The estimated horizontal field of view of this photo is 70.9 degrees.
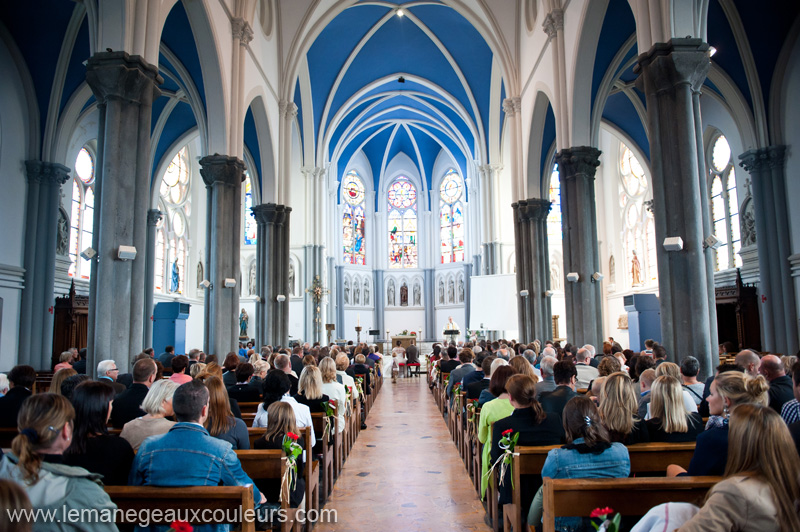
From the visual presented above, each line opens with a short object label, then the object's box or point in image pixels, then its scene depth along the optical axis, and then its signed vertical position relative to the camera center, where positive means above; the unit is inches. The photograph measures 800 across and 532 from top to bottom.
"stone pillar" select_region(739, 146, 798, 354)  557.6 +74.4
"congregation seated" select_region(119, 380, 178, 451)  149.5 -23.4
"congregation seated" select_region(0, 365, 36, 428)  199.2 -22.0
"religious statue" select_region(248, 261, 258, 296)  1234.6 +108.5
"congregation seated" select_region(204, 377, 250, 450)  148.3 -23.9
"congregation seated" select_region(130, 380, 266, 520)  118.6 -26.7
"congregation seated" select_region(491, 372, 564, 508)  165.9 -28.2
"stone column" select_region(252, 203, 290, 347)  706.2 +74.0
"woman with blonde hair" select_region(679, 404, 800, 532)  79.6 -23.5
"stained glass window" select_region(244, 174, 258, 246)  1250.9 +229.8
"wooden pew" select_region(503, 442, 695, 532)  144.4 -34.9
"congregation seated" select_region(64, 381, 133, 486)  113.0 -21.5
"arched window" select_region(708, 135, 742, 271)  702.5 +151.6
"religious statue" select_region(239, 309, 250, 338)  1137.4 +17.3
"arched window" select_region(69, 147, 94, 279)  710.5 +154.5
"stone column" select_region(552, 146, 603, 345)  536.1 +80.6
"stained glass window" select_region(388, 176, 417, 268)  1576.0 +269.2
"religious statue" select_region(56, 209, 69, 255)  669.3 +115.2
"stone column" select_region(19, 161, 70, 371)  577.3 +73.5
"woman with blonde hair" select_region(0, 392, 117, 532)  88.6 -21.8
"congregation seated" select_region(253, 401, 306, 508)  162.6 -28.3
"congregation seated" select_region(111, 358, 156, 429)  201.5 -23.6
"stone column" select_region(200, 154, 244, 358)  521.3 +80.1
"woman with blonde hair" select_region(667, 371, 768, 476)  114.0 -21.4
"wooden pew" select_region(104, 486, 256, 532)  108.6 -32.8
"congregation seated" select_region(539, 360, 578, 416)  199.5 -23.2
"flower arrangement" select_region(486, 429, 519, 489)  152.6 -32.8
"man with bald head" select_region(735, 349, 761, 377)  228.4 -16.1
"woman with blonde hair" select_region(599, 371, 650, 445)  143.9 -21.9
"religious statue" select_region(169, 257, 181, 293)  973.5 +88.0
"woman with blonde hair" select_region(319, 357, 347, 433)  274.5 -28.7
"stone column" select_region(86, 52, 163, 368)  333.7 +80.7
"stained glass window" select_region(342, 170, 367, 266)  1504.7 +289.2
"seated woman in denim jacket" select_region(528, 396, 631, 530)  125.4 -28.6
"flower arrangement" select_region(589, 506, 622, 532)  85.2 -29.8
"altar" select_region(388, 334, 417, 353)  1194.2 -27.4
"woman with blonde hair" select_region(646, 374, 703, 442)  150.8 -24.6
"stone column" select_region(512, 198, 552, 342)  727.7 +83.0
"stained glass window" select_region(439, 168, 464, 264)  1512.1 +297.1
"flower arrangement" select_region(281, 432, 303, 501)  147.8 -32.8
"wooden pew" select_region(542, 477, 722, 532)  108.7 -33.1
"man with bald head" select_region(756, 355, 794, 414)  181.3 -20.3
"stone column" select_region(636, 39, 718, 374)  334.0 +79.8
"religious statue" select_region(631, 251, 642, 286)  938.7 +87.2
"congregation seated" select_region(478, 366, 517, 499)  196.1 -31.5
